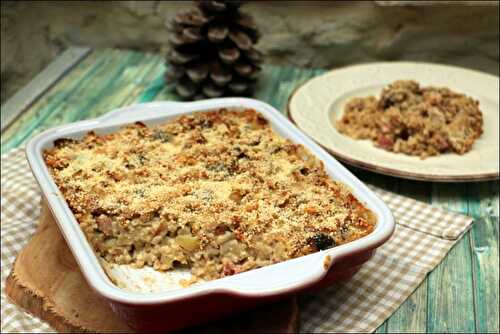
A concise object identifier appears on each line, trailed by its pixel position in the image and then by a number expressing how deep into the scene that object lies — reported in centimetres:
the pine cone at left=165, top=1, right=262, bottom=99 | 174
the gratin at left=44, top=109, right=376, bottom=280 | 96
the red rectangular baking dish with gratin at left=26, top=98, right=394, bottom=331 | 81
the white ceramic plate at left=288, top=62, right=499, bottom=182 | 132
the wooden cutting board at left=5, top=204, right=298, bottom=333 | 97
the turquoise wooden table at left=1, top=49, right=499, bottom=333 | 107
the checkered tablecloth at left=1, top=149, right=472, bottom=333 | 104
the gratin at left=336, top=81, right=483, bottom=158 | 142
